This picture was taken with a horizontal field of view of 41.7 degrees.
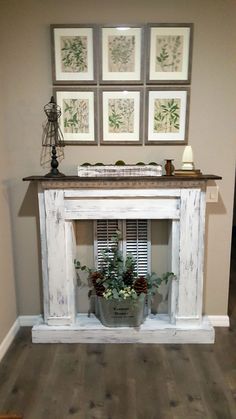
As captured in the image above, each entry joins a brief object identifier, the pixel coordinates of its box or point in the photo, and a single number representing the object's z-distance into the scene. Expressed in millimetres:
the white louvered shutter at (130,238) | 2359
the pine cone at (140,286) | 2201
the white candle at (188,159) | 2117
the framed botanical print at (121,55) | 2135
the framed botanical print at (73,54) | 2135
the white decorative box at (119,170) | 2086
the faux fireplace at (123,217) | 2119
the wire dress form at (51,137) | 2211
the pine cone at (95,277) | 2255
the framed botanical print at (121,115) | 2221
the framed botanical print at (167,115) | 2215
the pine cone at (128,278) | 2252
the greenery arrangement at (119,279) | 2195
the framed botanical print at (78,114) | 2219
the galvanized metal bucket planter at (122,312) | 2223
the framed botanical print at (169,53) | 2129
